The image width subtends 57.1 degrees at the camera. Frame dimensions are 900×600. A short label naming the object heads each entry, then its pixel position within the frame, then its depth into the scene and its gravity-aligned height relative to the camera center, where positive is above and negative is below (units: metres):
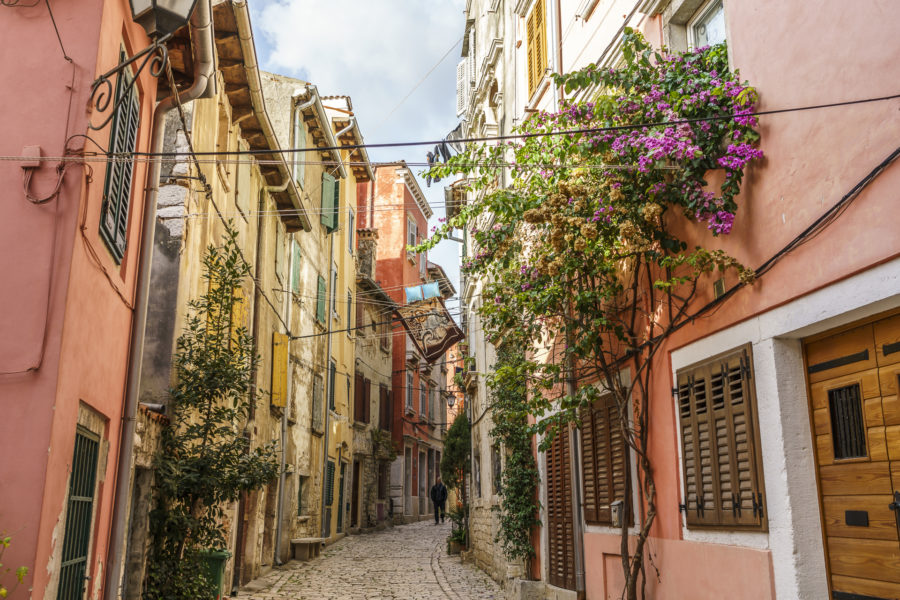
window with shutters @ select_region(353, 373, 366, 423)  28.89 +3.36
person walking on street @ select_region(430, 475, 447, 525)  32.44 +0.18
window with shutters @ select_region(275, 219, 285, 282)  16.11 +4.76
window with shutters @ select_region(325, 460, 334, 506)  22.38 +0.41
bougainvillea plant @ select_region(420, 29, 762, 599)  6.02 +2.28
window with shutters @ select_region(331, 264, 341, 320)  23.58 +5.77
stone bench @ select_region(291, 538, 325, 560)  17.86 -1.05
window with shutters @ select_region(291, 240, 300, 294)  17.61 +4.78
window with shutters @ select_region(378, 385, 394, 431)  33.97 +3.71
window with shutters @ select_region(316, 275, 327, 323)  20.97 +4.94
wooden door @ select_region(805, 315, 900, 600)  4.64 +0.29
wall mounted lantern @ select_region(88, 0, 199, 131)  5.46 +3.16
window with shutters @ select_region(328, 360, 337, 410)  22.89 +3.23
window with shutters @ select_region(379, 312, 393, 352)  33.56 +6.68
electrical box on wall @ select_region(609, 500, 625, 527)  7.96 -0.10
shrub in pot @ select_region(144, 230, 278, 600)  8.86 +0.43
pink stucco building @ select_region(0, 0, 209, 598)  5.02 +1.37
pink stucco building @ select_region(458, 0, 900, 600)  4.63 +0.96
